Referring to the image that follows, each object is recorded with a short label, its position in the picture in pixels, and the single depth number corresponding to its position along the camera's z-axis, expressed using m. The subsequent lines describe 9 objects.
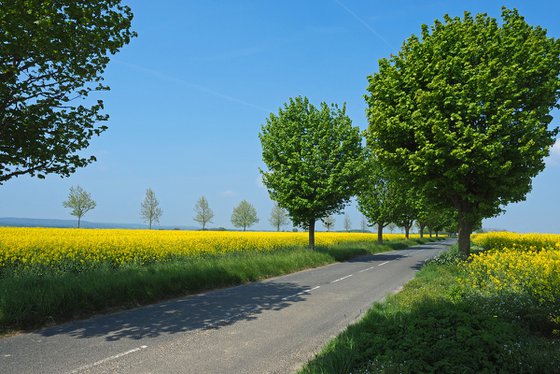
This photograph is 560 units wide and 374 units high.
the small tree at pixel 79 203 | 70.50
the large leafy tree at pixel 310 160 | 25.19
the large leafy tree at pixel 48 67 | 7.98
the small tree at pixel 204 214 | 95.35
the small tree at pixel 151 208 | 83.50
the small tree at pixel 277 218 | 106.38
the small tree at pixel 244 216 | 101.75
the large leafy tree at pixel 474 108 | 14.65
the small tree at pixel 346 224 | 136.12
